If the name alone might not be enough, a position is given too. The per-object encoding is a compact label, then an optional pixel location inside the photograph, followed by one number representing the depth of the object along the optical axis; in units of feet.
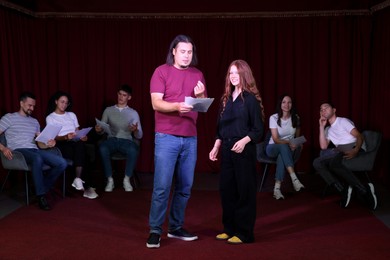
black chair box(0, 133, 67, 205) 17.76
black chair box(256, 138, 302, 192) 20.21
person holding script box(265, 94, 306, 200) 19.47
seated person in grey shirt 20.57
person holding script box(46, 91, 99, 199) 19.69
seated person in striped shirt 18.26
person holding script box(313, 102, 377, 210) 17.70
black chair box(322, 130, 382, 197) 18.49
